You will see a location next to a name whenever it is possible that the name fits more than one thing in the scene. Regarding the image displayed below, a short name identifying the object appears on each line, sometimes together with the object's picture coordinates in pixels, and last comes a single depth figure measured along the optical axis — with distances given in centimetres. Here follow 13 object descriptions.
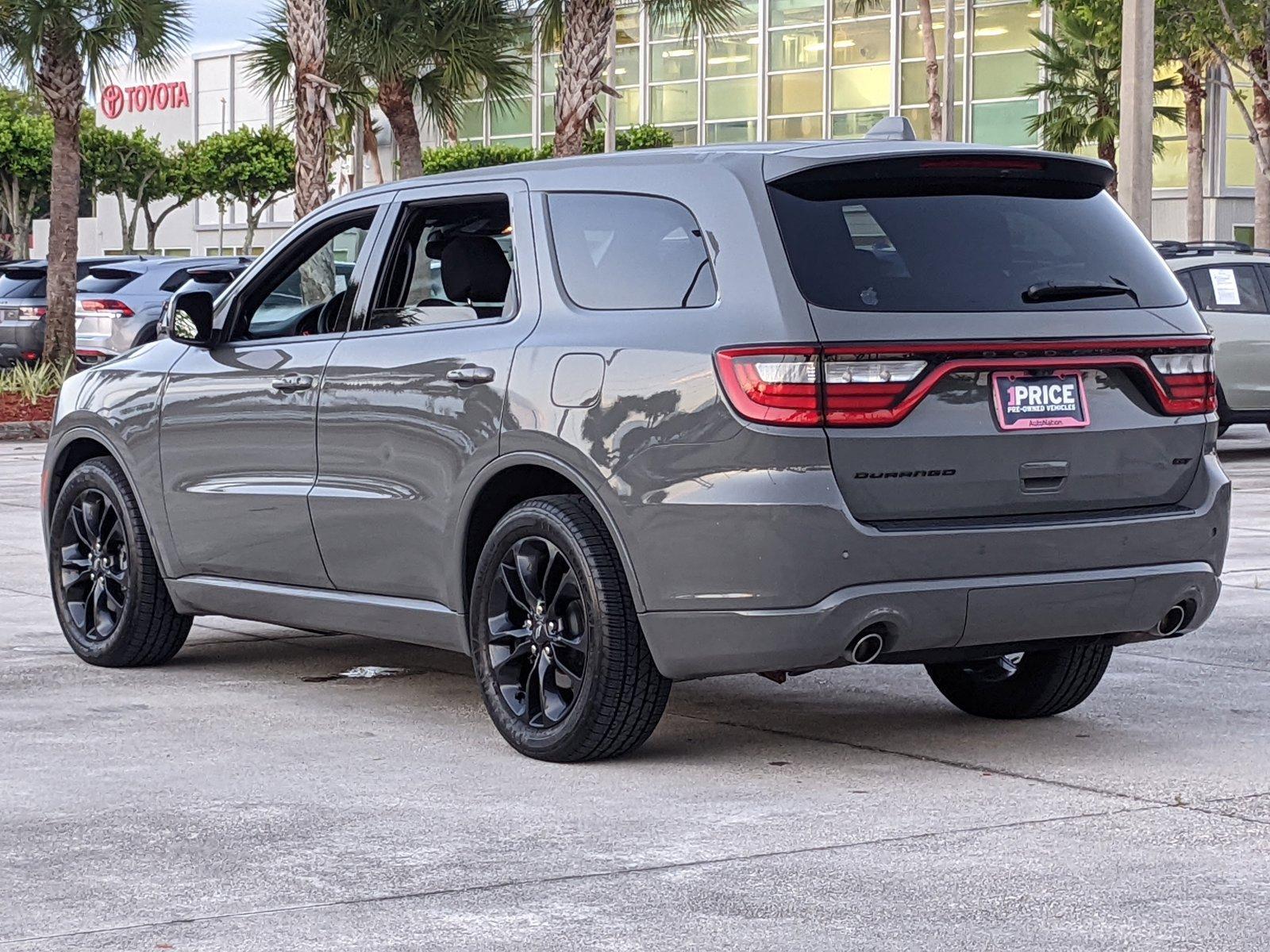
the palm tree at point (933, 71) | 4350
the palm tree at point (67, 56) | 2595
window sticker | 1869
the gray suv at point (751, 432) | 566
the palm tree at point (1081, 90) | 4319
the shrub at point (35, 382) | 2491
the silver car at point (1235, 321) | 1850
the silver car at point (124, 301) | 2519
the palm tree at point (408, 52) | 3341
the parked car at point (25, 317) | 2762
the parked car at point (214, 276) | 2423
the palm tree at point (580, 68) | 2500
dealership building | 5269
